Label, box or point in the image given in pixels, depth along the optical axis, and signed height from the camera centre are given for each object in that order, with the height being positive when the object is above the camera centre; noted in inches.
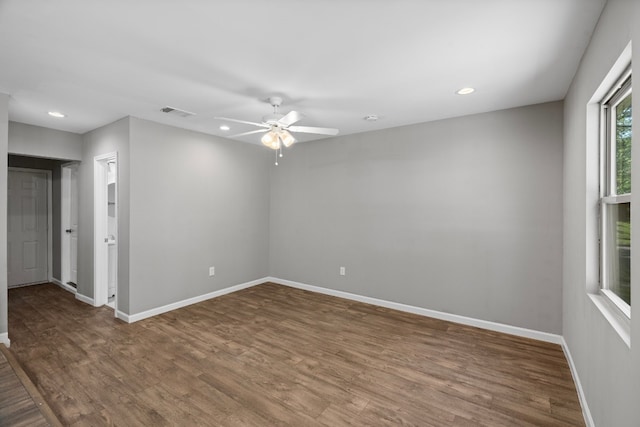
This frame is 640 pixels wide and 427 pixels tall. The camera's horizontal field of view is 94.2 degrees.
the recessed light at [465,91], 109.2 +45.4
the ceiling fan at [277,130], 111.3 +31.5
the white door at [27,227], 201.8 -9.5
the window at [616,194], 67.6 +4.1
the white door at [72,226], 204.5 -8.5
